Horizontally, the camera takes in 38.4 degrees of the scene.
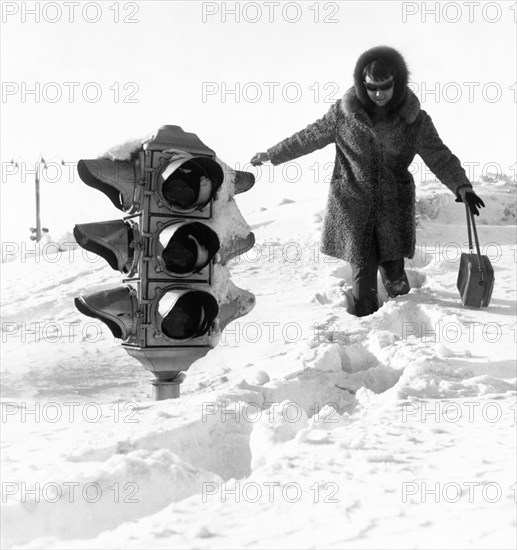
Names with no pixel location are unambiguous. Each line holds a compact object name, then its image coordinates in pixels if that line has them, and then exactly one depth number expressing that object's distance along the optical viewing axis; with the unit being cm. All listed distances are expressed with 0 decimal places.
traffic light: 392
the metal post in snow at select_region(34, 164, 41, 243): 2108
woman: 508
